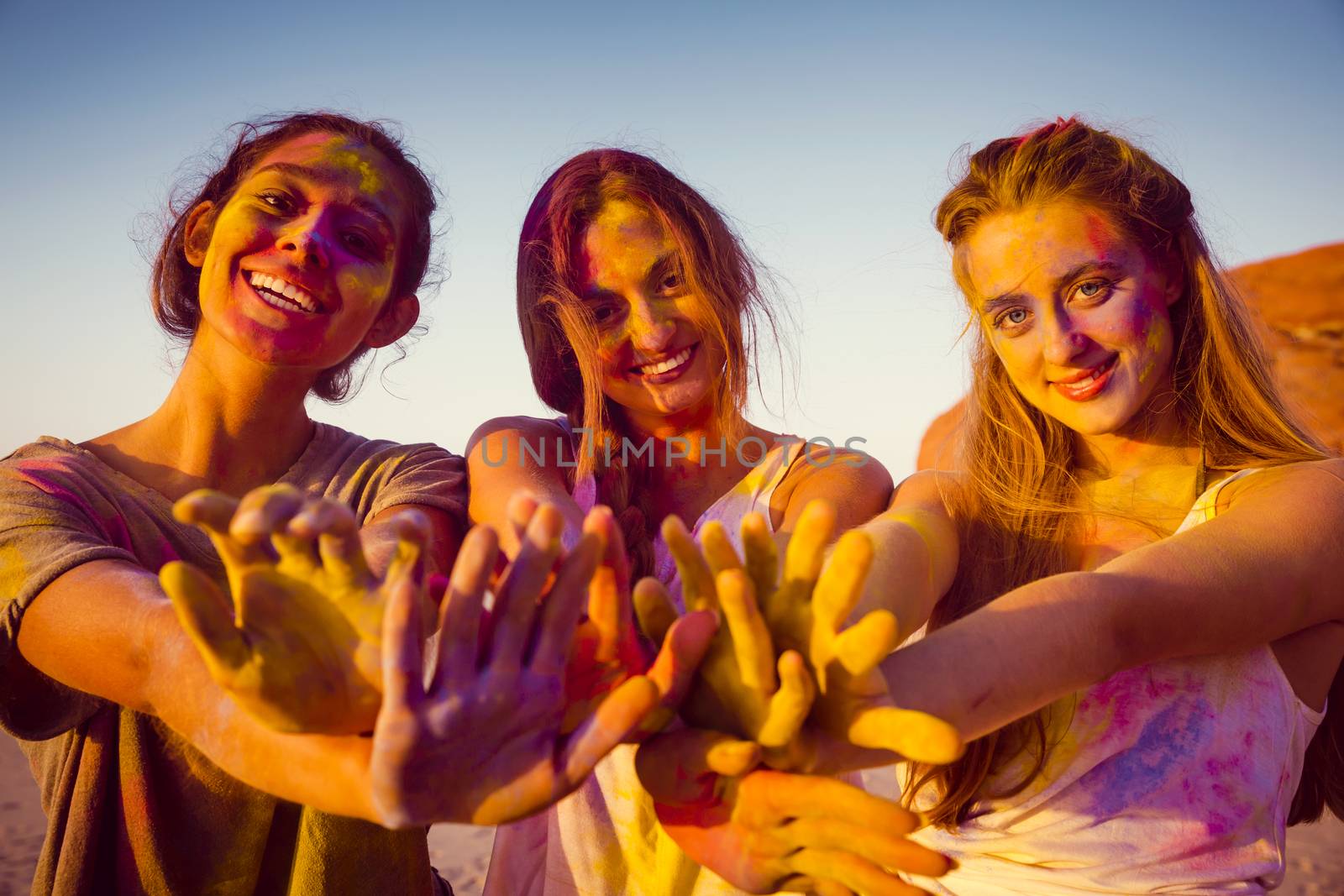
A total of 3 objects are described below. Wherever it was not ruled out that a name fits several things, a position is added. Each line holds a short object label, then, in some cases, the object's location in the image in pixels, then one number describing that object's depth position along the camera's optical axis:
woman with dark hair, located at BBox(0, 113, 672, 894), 0.56
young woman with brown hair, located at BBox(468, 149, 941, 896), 0.88
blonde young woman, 0.69
